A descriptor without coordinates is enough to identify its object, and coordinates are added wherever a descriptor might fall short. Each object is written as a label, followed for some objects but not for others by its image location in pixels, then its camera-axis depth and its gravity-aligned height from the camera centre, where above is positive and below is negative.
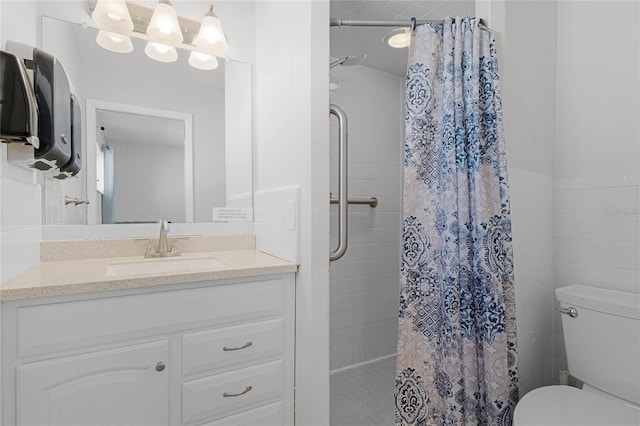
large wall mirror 1.56 +0.41
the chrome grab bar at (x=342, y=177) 1.46 +0.16
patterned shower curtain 1.30 -0.12
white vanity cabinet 0.98 -0.48
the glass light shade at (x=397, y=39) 2.07 +1.10
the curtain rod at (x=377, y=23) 1.45 +0.83
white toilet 1.15 -0.60
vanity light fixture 1.56 +0.90
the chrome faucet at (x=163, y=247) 1.60 -0.16
